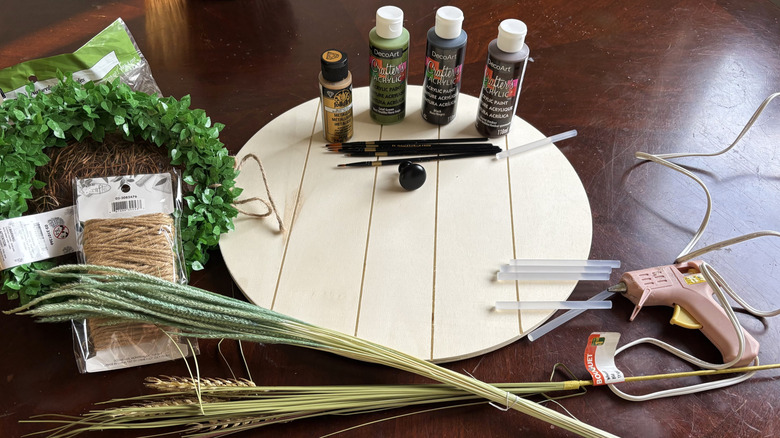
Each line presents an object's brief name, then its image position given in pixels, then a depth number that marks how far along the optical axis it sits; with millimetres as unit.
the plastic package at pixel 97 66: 916
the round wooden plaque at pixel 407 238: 751
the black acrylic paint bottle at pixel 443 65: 872
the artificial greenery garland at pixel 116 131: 732
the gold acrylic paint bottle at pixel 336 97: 860
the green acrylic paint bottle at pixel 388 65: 872
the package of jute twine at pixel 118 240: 705
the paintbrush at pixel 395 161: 941
